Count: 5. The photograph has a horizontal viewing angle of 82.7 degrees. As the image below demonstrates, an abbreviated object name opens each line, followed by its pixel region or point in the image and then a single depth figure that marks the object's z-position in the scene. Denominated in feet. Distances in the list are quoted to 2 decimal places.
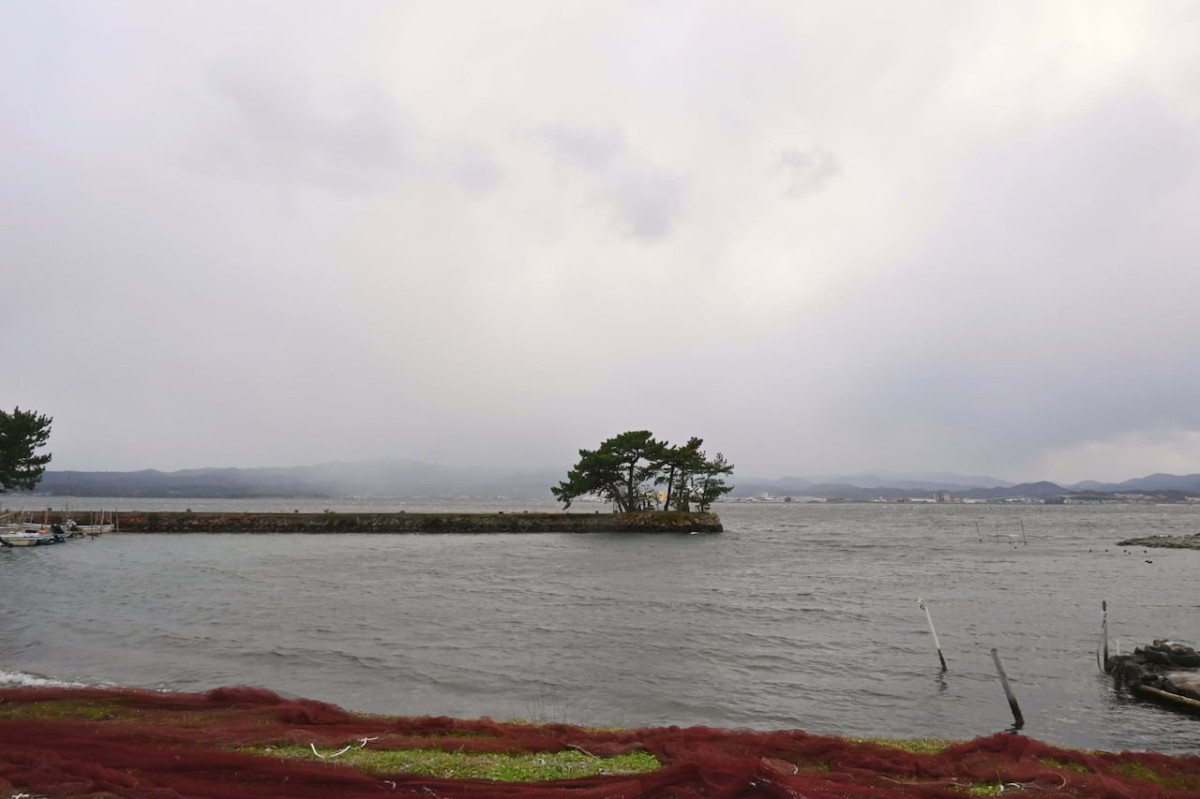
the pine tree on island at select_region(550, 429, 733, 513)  224.74
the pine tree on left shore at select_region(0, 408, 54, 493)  194.49
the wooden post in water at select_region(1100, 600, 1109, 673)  53.57
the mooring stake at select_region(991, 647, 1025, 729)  41.14
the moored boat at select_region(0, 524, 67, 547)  160.97
